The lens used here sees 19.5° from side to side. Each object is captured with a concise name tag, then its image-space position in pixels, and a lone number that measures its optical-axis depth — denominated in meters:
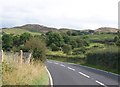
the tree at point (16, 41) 63.79
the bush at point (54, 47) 110.15
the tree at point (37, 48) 31.71
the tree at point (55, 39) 117.50
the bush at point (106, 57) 35.88
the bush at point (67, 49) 97.62
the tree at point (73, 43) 119.81
